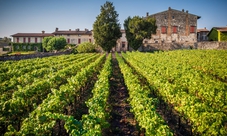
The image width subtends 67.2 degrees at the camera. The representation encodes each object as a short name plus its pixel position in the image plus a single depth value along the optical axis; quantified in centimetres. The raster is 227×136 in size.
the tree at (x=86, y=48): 4381
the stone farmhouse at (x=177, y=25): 4381
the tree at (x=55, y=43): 4601
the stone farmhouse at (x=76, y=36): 5878
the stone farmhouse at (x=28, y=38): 6038
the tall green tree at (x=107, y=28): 4066
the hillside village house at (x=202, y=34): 5638
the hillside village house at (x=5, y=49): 5567
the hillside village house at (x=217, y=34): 4084
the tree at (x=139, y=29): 3731
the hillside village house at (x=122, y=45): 5091
